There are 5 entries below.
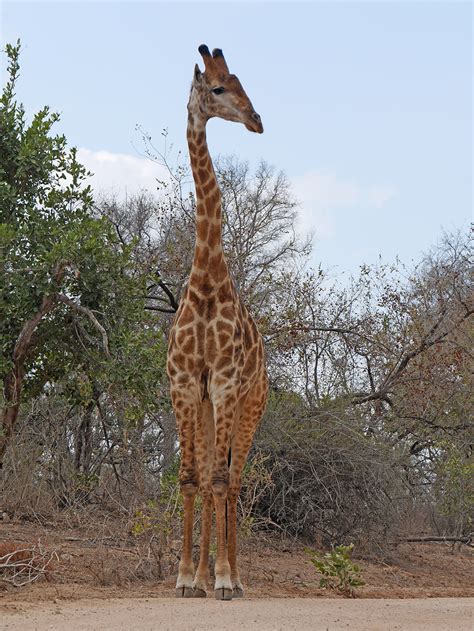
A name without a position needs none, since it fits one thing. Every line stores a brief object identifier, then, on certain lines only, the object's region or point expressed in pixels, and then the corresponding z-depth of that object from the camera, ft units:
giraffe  53.01
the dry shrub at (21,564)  54.80
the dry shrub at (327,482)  84.53
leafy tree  65.67
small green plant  58.29
